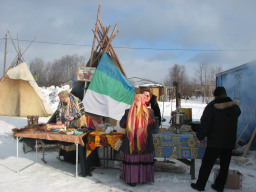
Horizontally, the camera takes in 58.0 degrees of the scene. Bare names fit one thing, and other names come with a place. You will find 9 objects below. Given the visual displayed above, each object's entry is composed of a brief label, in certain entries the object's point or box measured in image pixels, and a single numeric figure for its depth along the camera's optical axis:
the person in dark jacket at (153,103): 3.93
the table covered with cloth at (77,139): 3.36
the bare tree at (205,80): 24.32
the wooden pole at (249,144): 4.58
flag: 6.01
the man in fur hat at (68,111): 4.20
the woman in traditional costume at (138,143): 3.13
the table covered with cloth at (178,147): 3.32
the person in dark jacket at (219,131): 2.88
